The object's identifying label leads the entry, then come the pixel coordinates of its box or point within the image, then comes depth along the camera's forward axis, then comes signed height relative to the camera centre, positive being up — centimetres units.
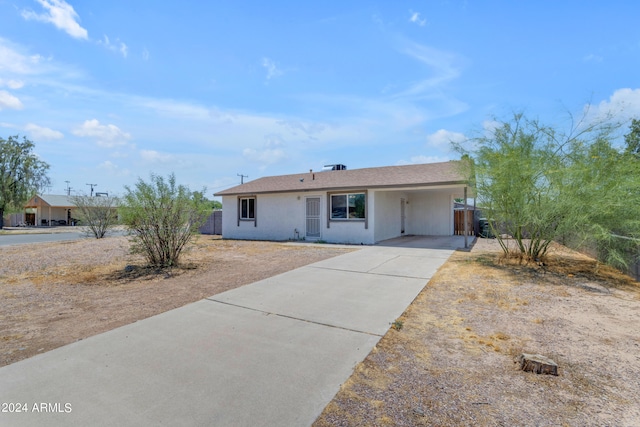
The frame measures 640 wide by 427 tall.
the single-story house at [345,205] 1368 +72
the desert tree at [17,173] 3325 +505
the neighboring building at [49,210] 3900 +101
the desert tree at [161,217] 779 +3
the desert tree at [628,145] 735 +186
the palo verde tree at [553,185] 690 +82
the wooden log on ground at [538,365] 290 -141
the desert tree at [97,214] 1811 +23
